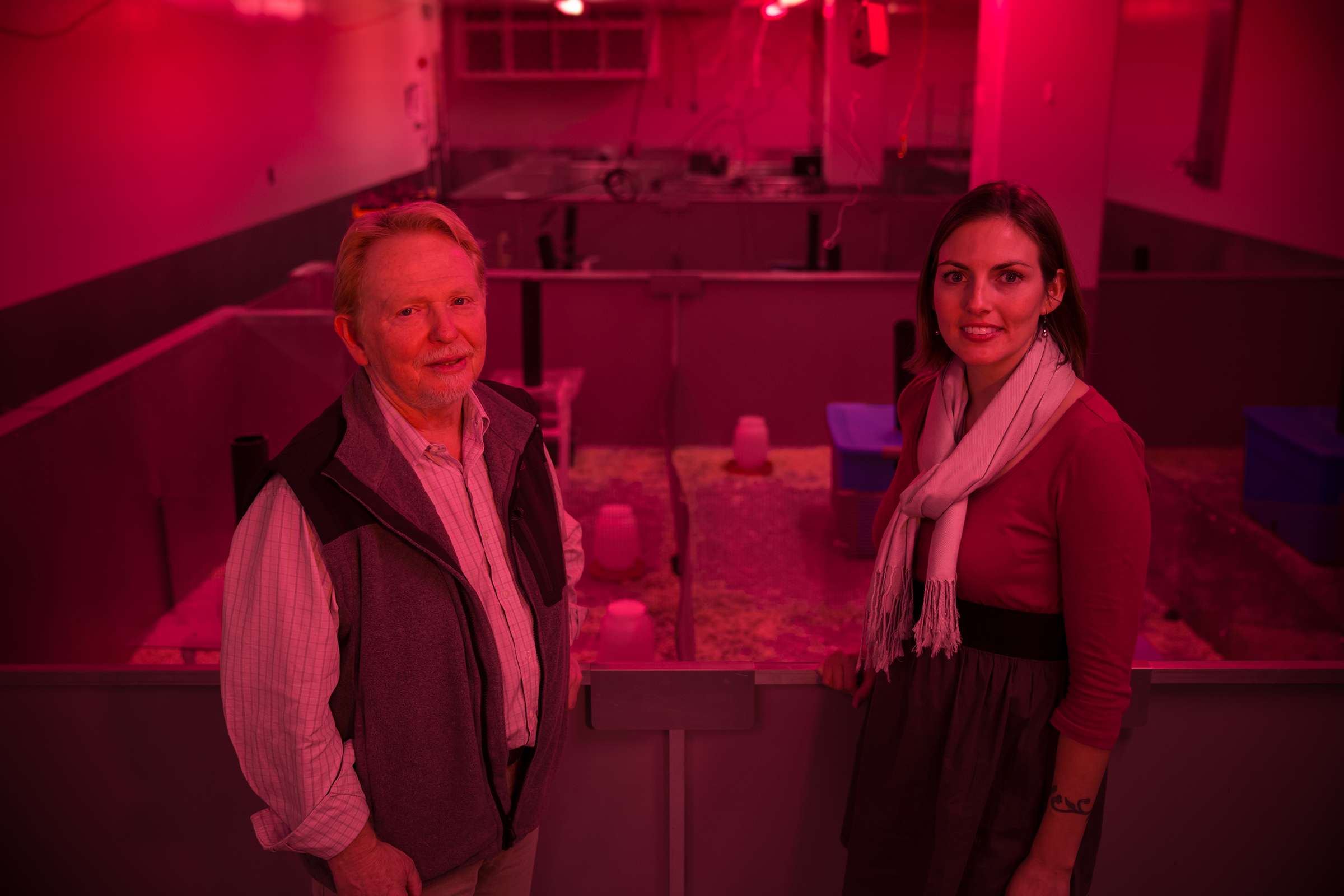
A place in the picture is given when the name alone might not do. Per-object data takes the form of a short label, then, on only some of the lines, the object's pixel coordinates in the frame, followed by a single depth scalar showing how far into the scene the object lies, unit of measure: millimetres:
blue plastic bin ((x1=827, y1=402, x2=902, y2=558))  2967
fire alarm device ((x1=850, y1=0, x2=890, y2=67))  2365
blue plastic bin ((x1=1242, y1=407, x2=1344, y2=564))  2893
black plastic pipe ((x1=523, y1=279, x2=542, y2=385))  2930
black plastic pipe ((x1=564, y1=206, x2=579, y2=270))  4977
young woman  928
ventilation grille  9438
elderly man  874
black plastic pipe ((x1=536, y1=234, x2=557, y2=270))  4164
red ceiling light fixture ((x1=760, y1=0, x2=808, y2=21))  4055
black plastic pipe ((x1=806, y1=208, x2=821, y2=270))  4535
